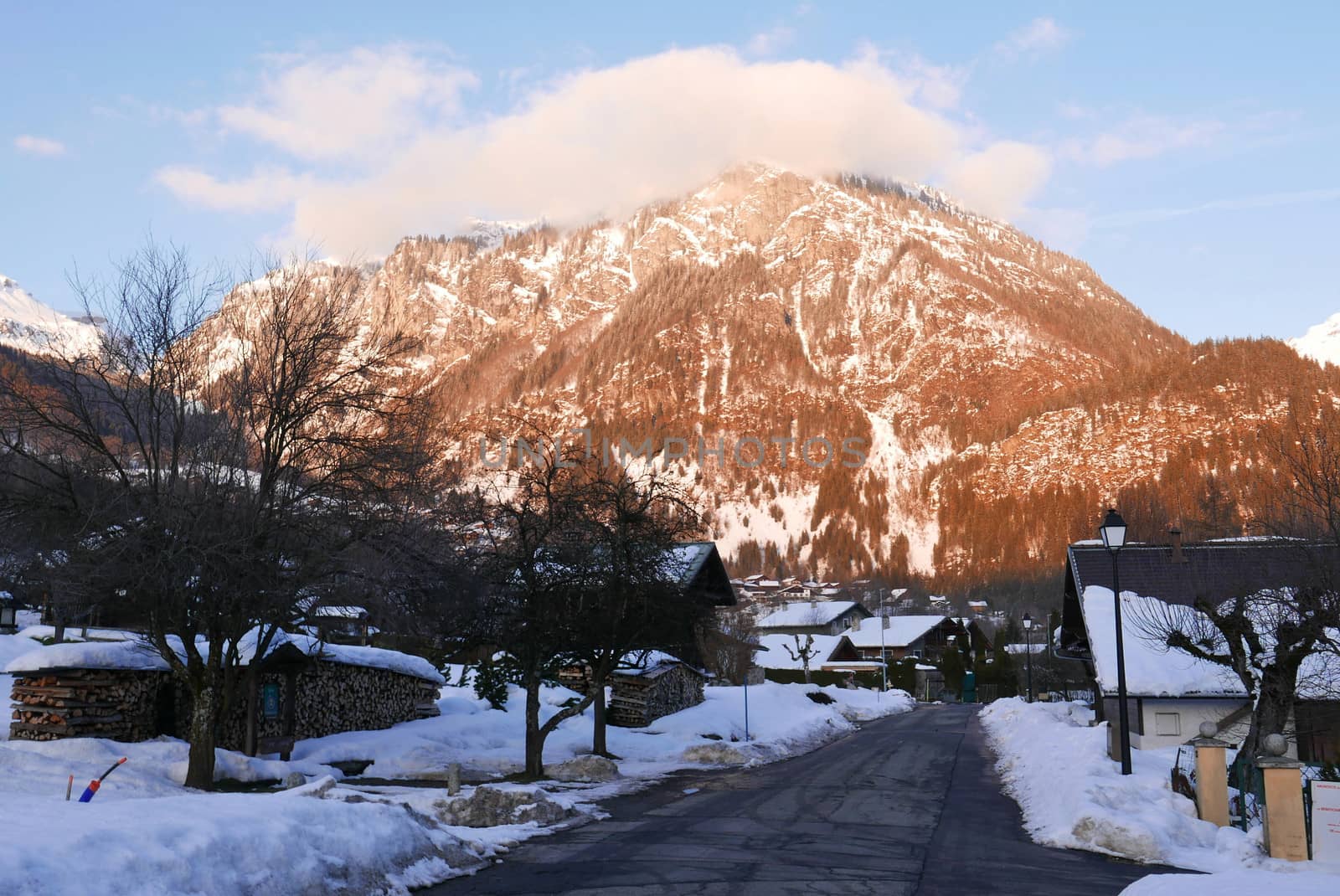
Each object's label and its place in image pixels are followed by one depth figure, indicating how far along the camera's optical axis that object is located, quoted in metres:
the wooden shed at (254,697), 22.12
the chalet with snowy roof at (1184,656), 25.00
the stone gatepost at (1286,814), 14.82
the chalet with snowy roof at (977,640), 111.06
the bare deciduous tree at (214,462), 18.02
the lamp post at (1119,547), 19.94
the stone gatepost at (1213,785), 17.12
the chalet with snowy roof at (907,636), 115.00
